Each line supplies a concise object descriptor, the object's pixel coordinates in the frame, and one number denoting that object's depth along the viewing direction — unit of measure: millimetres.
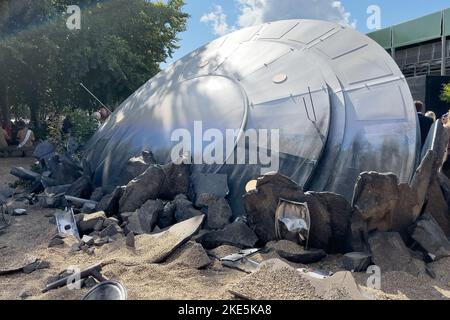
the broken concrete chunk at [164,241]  3719
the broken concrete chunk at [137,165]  5297
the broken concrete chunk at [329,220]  3820
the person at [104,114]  9362
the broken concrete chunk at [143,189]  4855
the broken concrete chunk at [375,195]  3723
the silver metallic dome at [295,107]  4461
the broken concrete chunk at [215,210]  4398
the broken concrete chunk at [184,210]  4520
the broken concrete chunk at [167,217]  4562
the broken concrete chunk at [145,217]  4423
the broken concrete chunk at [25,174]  7082
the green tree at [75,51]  11938
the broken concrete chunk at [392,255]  3502
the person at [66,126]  9461
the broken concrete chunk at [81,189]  5770
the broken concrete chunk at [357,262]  3529
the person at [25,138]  12211
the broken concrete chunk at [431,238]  3707
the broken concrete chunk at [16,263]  3640
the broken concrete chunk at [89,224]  4617
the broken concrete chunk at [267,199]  4000
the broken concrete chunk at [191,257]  3574
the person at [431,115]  5172
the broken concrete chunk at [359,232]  3764
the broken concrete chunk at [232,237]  4051
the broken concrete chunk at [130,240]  4004
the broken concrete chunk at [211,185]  4691
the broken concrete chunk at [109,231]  4375
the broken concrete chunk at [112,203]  4977
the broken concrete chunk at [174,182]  4961
